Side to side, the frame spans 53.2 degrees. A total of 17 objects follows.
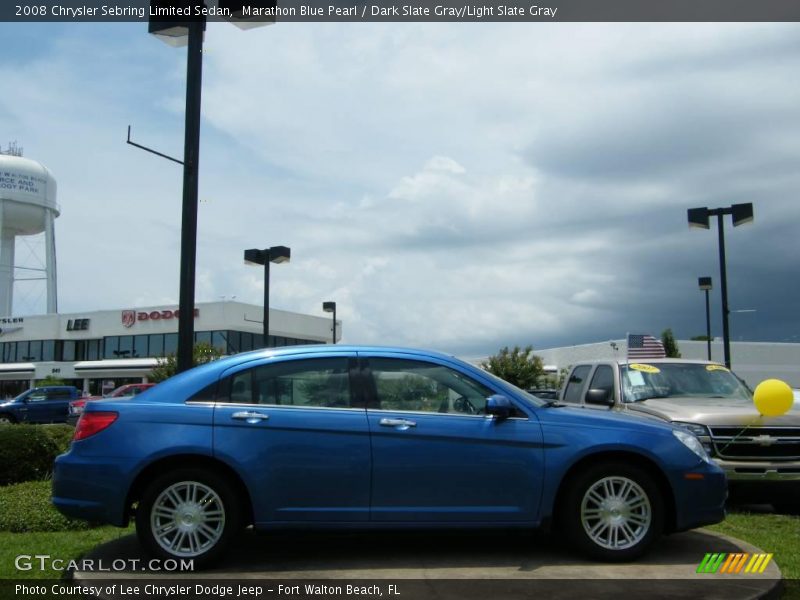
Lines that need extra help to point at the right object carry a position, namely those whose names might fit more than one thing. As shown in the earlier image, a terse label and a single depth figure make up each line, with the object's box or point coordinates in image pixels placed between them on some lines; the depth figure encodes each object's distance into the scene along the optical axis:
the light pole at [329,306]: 34.06
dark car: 30.70
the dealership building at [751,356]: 48.12
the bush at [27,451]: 9.84
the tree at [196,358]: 23.87
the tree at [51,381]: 49.28
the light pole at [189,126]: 8.31
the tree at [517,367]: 33.41
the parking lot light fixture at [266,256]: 22.42
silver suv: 8.36
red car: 27.95
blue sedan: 5.64
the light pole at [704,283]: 28.20
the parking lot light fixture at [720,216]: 18.91
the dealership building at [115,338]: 49.97
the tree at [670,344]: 40.47
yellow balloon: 7.39
